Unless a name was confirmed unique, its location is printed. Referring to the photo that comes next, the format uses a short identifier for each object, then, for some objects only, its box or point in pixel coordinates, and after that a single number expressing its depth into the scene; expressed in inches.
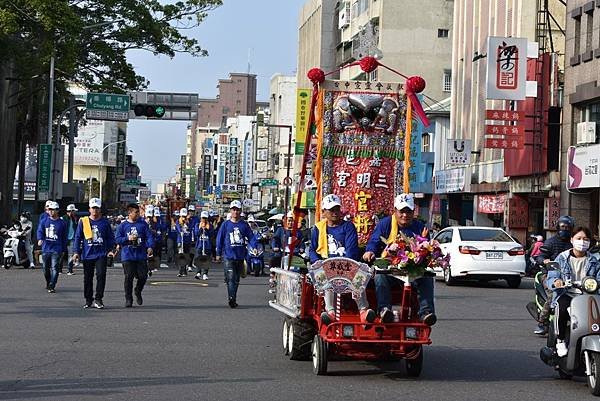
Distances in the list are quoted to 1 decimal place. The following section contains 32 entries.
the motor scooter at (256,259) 1360.7
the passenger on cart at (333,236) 490.9
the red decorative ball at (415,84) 576.4
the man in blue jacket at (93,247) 780.0
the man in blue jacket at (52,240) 904.9
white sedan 1122.0
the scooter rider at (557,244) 584.5
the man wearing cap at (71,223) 1259.4
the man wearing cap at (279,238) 1253.7
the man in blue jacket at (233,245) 814.5
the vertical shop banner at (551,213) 1636.3
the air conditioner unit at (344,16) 3398.1
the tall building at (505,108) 1653.5
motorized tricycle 454.0
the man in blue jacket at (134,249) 802.2
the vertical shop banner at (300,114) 2130.4
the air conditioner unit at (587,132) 1507.1
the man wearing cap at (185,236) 1300.4
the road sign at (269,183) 3510.8
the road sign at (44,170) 1836.9
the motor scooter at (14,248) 1378.0
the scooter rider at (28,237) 1384.1
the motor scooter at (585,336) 423.2
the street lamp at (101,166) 4621.1
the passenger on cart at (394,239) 463.1
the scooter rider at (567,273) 454.9
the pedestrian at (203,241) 1237.7
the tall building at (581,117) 1508.4
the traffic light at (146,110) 1859.0
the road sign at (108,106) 1664.6
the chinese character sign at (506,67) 1592.0
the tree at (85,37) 1417.3
